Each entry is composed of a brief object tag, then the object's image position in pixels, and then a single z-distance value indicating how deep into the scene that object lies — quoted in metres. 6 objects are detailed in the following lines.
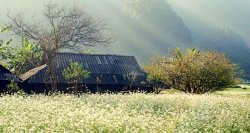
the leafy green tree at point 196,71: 46.19
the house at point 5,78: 43.53
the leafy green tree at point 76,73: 40.91
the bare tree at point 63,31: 38.59
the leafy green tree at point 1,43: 27.89
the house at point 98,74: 46.03
